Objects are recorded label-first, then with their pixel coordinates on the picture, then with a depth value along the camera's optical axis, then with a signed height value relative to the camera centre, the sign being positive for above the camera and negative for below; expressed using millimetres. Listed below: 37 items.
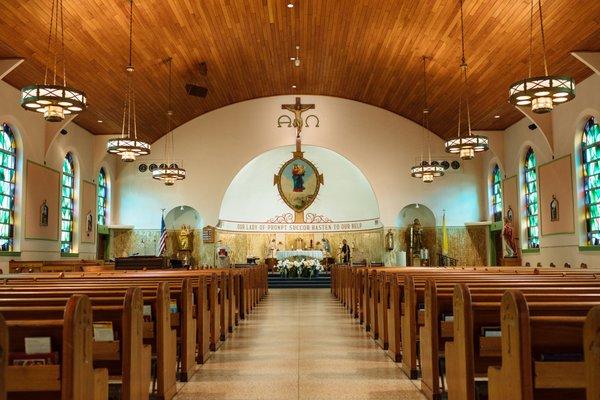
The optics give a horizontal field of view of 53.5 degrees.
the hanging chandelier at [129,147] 12867 +2294
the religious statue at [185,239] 22203 +469
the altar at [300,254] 22562 -161
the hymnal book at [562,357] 3006 -563
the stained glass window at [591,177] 14344 +1658
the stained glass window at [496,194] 21123 +1894
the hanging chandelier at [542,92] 8531 +2225
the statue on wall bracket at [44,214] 16109 +1083
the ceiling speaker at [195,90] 17562 +4773
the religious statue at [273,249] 23906 +47
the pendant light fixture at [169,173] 17719 +2355
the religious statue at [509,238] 18391 +254
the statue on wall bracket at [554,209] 15961 +983
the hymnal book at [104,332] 3832 -509
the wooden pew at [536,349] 2613 -499
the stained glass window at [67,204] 18375 +1555
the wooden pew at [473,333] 3580 -536
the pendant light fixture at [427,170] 17594 +2289
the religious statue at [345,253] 22906 -155
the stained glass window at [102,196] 21562 +2075
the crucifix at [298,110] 21844 +5110
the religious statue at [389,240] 21844 +283
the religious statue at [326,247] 23772 +91
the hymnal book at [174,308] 5643 -536
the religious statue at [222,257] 22306 -222
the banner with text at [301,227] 23984 +934
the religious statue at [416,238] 21984 +361
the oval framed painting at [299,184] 23875 +2646
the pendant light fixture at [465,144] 13117 +2276
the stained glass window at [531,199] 18172 +1457
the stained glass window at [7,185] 14547 +1725
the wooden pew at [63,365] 2611 -502
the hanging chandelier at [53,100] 8633 +2239
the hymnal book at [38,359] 2830 -497
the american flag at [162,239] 20484 +436
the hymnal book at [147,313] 4777 -487
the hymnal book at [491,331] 3820 -543
